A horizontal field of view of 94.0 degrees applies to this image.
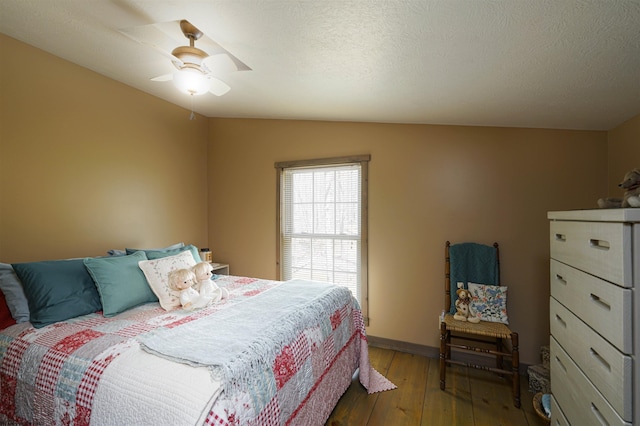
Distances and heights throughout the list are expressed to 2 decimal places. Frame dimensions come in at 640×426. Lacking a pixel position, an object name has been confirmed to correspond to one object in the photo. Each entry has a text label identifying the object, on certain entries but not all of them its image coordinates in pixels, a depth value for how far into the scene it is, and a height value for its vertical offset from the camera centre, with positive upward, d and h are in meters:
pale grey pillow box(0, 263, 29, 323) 1.81 -0.50
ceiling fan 1.69 +0.96
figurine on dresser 1.14 +0.09
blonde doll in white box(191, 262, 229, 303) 2.15 -0.50
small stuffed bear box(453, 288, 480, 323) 2.59 -0.79
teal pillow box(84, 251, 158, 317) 1.96 -0.47
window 3.26 -0.06
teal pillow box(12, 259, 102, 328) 1.79 -0.48
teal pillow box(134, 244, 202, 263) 2.48 -0.32
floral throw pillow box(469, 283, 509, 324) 2.55 -0.75
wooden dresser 1.04 -0.42
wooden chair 2.28 -1.07
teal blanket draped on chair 2.68 -0.44
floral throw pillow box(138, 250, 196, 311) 2.10 -0.45
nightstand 3.63 -0.67
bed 1.16 -0.68
